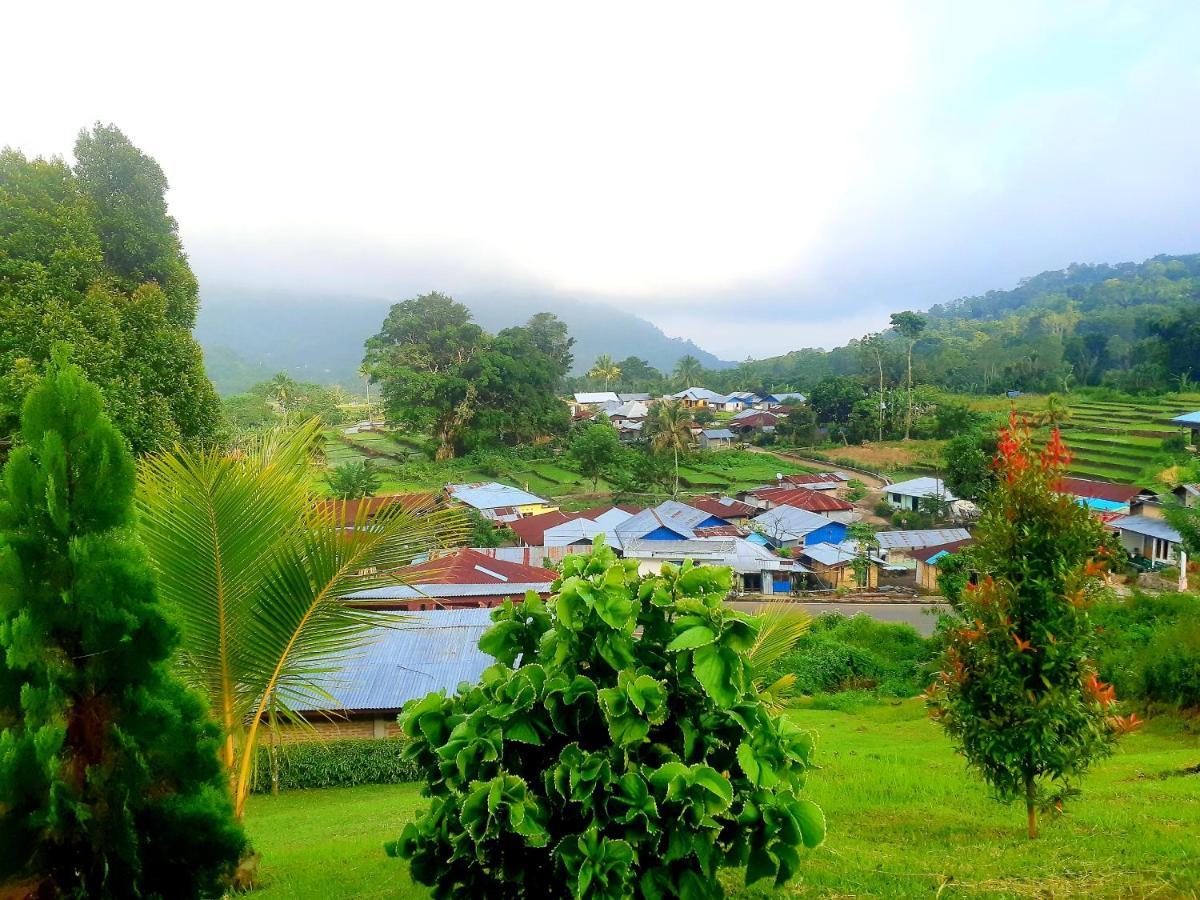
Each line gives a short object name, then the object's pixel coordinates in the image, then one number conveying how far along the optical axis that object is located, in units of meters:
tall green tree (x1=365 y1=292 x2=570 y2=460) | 49.75
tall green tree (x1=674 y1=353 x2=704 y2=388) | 95.36
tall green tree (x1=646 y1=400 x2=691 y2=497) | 43.56
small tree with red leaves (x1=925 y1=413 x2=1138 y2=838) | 4.72
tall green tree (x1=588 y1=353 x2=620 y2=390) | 102.06
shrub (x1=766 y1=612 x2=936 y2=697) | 17.55
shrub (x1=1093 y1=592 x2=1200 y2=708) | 13.14
